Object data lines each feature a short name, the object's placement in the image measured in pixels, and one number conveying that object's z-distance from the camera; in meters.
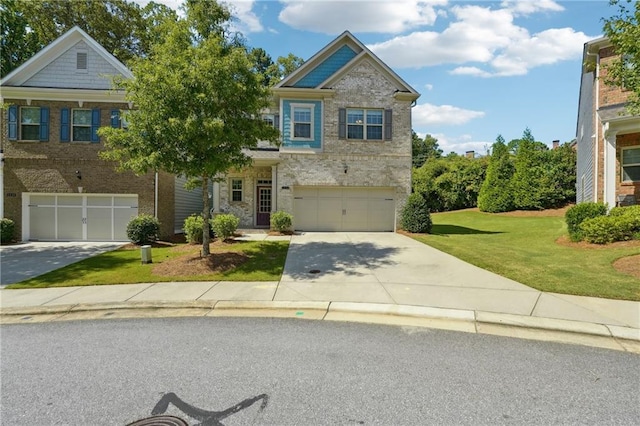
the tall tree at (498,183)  25.42
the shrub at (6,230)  14.37
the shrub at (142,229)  13.98
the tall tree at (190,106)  8.54
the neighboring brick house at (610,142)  13.12
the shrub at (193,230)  13.63
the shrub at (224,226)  13.81
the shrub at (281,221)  15.54
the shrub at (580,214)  12.20
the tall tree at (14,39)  22.92
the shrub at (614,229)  10.88
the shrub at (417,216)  15.97
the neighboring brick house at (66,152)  15.23
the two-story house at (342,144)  16.73
